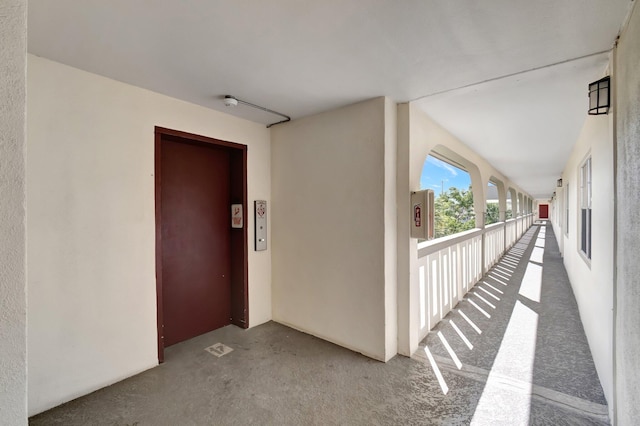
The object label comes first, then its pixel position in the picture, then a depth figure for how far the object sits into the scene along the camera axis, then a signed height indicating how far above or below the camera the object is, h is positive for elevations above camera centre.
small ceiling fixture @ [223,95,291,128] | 2.71 +1.11
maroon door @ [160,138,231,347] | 3.05 -0.32
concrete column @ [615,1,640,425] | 1.39 -0.06
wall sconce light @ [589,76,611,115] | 1.94 +0.80
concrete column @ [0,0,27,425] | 0.72 -0.01
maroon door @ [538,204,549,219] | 33.81 -0.10
